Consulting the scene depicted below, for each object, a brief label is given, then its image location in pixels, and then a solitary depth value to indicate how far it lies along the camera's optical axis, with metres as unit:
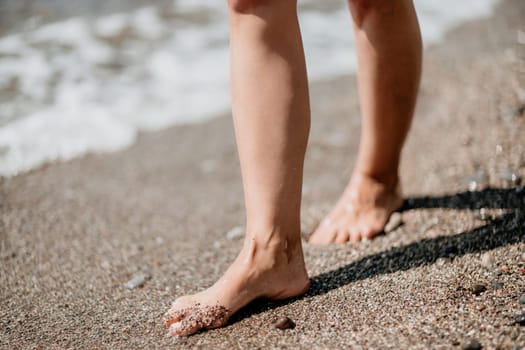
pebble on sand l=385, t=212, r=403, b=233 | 2.05
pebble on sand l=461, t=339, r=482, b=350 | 1.24
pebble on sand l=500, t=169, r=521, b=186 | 2.17
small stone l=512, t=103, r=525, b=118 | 2.79
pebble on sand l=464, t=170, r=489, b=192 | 2.23
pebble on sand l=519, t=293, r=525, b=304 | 1.41
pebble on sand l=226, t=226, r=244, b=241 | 2.24
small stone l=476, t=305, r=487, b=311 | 1.40
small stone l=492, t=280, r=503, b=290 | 1.50
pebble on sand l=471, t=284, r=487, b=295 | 1.49
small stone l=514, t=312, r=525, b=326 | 1.30
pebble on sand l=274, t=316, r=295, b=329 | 1.43
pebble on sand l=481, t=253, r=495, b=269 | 1.62
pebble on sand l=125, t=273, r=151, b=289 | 1.85
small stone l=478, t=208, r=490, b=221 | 1.93
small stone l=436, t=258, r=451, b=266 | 1.68
